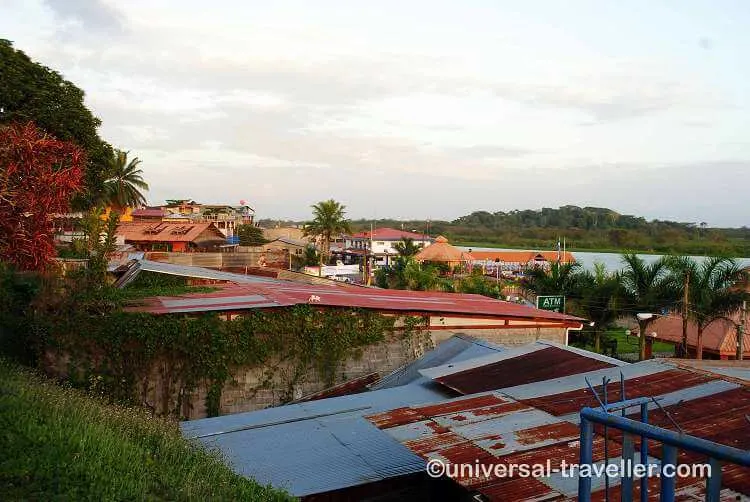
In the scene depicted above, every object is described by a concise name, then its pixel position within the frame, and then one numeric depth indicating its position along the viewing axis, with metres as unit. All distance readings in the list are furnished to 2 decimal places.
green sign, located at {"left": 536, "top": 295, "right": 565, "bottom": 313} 19.38
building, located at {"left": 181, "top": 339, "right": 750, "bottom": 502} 4.88
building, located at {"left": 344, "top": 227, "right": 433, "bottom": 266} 66.97
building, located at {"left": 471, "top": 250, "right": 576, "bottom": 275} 53.44
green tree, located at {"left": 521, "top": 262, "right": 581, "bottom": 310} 24.09
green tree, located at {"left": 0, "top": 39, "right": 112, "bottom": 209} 22.56
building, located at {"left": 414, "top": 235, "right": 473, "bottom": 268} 49.38
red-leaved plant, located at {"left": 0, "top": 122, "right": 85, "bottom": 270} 13.06
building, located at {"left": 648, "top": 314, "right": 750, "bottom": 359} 20.45
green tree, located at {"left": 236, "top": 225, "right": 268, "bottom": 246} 57.52
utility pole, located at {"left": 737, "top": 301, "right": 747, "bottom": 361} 16.67
